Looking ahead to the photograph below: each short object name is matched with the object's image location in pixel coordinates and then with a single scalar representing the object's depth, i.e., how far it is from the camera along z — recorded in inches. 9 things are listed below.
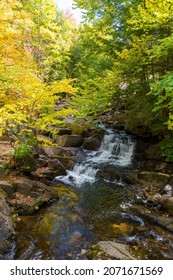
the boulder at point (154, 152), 418.1
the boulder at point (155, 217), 248.5
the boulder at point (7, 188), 259.3
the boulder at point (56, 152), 459.2
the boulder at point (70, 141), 571.8
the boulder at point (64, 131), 611.5
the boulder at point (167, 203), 273.7
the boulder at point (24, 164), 328.5
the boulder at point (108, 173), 410.0
